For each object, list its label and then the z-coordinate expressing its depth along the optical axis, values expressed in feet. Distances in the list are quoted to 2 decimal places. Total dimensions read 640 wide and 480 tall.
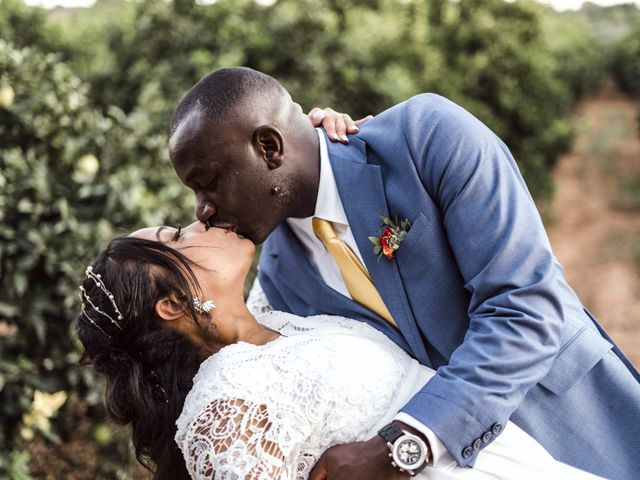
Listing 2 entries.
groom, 6.79
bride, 7.07
